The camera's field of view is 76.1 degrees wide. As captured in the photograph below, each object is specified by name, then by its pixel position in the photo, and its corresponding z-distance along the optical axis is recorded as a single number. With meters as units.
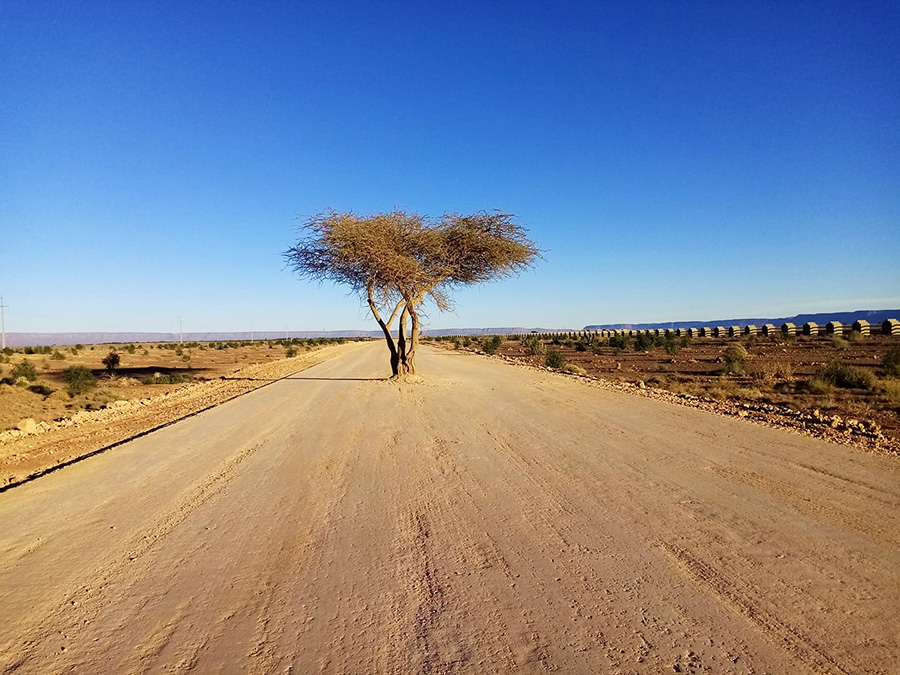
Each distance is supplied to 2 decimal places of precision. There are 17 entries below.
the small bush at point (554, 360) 31.22
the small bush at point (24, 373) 26.77
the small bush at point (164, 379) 26.48
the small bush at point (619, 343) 49.66
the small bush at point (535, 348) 50.67
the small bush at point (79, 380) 22.05
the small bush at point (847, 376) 17.78
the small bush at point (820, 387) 16.88
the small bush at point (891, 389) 15.21
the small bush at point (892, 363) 20.35
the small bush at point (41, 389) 22.55
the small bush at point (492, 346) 55.12
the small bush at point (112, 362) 32.34
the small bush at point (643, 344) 47.33
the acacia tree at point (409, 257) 20.66
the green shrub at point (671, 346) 42.48
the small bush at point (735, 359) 24.06
